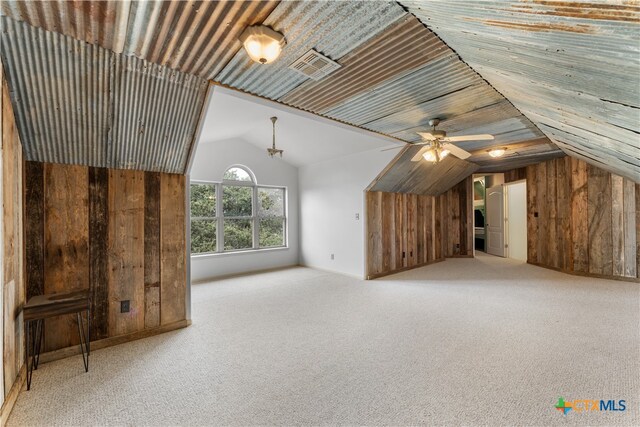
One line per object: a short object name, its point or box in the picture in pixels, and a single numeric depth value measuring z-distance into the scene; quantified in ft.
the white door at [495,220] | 27.02
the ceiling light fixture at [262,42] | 5.55
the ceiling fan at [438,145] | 11.11
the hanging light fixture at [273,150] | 15.29
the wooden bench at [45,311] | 7.12
